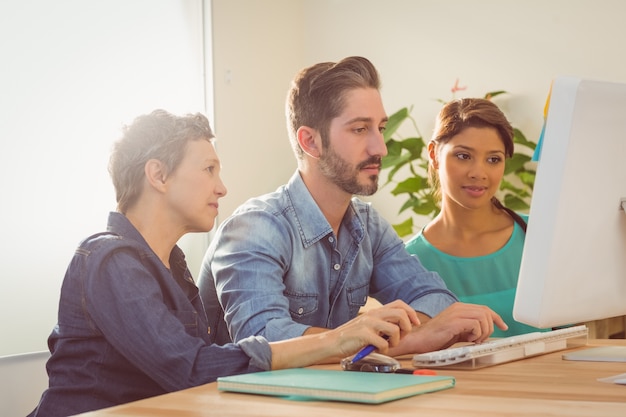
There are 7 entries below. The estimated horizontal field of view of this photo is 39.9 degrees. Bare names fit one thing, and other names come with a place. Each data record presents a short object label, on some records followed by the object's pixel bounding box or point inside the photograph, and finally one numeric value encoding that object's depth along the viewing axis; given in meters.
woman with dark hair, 2.57
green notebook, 1.11
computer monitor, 1.21
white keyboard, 1.46
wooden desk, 1.06
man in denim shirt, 1.96
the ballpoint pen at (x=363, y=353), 1.40
